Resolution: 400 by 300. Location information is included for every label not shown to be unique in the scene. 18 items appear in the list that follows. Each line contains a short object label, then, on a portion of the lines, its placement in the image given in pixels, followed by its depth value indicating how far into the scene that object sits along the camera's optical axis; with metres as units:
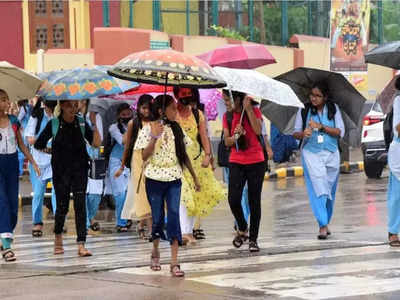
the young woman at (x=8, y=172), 12.42
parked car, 24.03
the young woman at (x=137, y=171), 12.29
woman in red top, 12.88
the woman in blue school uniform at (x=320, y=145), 14.05
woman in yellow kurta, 13.59
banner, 31.52
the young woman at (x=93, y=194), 15.75
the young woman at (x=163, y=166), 11.06
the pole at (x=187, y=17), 34.31
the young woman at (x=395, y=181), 12.81
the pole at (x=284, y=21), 36.12
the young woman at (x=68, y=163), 12.78
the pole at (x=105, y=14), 33.47
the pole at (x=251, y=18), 35.75
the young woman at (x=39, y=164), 15.15
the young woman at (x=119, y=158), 15.85
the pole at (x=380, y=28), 39.29
